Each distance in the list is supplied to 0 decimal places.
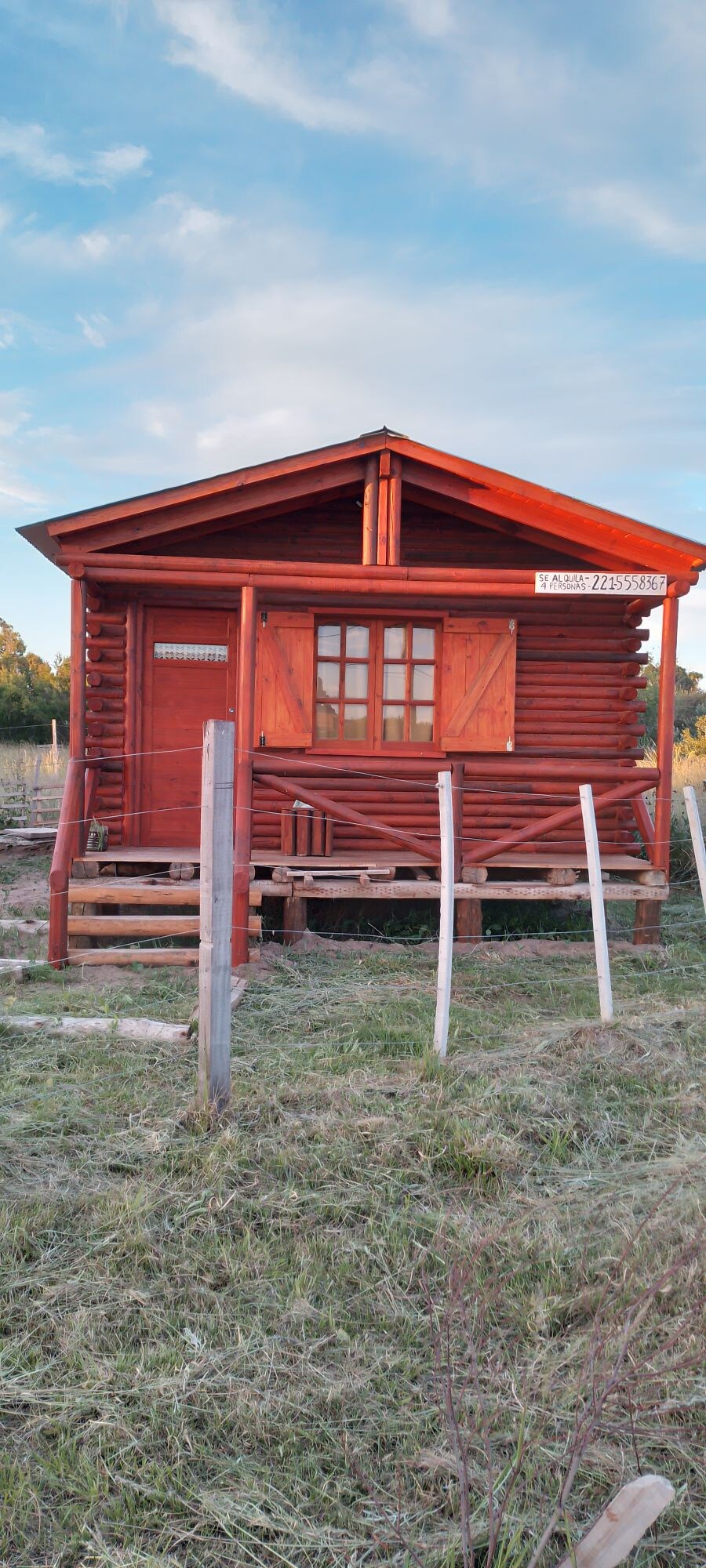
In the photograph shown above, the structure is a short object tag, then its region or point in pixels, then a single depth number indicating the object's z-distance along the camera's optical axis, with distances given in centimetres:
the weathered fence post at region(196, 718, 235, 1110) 400
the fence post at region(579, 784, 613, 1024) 552
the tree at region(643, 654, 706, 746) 3356
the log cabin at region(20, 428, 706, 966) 788
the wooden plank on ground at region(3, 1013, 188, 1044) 514
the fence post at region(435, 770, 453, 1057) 491
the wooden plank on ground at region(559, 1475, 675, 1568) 141
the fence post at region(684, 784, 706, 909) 644
